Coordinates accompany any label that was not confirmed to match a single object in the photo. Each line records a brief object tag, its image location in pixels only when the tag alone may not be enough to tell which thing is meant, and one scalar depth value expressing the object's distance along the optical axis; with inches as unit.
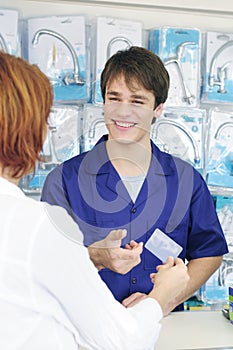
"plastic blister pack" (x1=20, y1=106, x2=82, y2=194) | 53.5
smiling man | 51.7
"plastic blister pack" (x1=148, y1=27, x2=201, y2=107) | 69.9
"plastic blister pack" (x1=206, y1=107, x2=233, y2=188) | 72.2
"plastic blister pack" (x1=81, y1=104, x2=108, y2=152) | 57.5
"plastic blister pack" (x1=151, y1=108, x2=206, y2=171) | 68.9
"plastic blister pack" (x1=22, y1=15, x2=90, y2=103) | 66.6
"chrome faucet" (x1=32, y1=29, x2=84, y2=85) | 66.6
